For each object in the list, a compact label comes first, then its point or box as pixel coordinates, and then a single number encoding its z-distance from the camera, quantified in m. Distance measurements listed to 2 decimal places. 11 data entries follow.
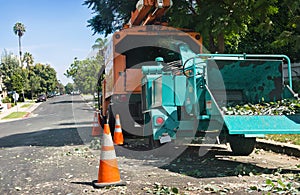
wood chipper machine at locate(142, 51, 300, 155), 6.35
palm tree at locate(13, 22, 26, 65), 97.50
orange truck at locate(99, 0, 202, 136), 9.54
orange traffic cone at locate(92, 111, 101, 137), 12.52
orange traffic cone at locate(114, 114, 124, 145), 9.56
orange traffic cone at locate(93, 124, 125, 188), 5.39
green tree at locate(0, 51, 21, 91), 66.69
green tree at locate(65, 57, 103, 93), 56.47
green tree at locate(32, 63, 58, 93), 92.44
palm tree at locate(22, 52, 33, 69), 107.75
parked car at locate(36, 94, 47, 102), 62.92
